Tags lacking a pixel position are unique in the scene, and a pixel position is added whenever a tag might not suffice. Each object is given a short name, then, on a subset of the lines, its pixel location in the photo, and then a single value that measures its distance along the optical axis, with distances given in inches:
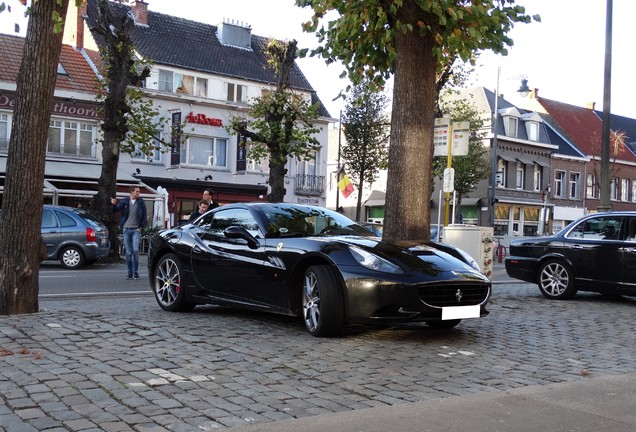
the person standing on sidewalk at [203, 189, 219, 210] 553.3
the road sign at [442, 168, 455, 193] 525.7
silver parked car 718.5
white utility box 496.4
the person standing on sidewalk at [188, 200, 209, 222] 556.1
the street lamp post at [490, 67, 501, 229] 1763.0
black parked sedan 445.1
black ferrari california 264.1
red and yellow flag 1390.3
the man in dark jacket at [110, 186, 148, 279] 564.7
